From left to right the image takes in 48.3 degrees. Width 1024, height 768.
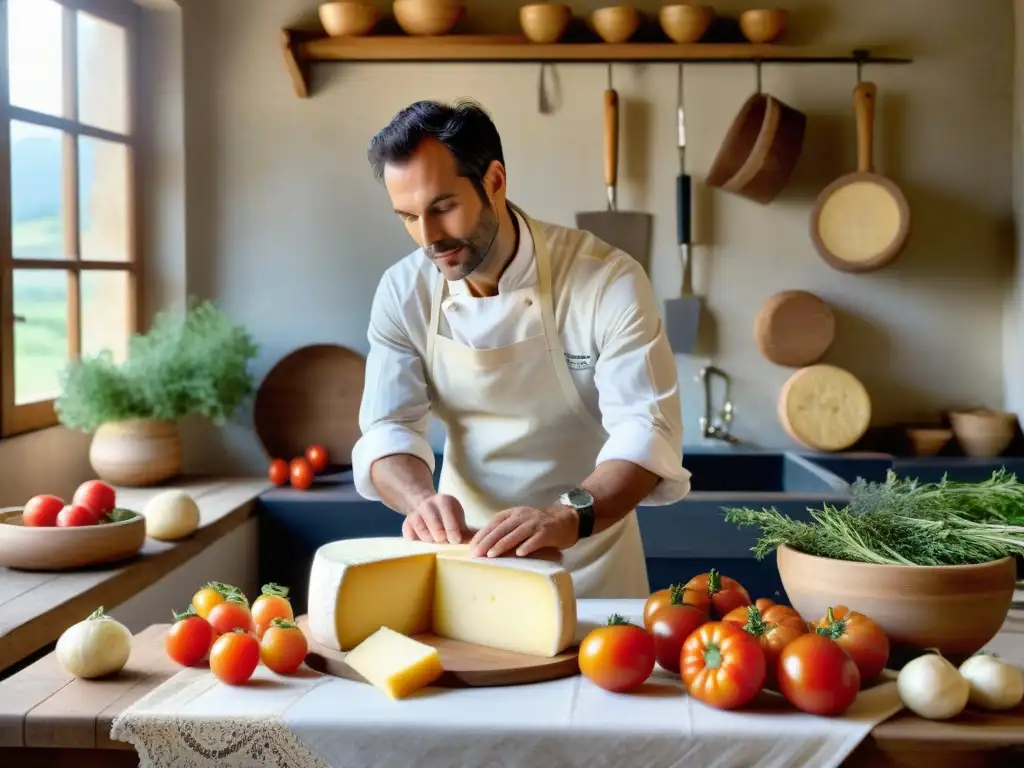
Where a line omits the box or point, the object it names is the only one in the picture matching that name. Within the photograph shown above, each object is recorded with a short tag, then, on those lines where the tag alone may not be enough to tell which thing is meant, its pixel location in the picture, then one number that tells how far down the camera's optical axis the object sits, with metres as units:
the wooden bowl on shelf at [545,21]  3.21
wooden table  1.22
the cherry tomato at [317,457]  3.22
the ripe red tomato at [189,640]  1.44
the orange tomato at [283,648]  1.41
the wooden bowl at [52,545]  2.05
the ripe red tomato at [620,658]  1.33
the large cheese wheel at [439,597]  1.50
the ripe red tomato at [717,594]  1.54
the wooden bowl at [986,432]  3.26
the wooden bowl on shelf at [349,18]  3.21
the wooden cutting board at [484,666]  1.39
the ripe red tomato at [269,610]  1.53
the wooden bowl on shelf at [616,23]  3.21
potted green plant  2.87
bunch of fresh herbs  1.43
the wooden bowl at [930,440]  3.29
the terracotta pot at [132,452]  2.96
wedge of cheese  1.34
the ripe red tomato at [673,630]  1.41
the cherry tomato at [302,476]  3.11
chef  1.82
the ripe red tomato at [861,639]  1.34
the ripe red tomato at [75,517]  2.08
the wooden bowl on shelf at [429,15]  3.21
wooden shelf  3.23
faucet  3.41
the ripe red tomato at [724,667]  1.26
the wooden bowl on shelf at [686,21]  3.19
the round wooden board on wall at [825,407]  3.30
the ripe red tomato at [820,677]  1.25
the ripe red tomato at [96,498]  2.17
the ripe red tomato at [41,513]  2.08
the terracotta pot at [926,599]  1.38
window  2.74
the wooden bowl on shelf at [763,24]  3.19
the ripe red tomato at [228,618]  1.50
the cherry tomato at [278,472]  3.18
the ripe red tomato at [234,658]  1.36
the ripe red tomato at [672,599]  1.47
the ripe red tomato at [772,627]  1.32
